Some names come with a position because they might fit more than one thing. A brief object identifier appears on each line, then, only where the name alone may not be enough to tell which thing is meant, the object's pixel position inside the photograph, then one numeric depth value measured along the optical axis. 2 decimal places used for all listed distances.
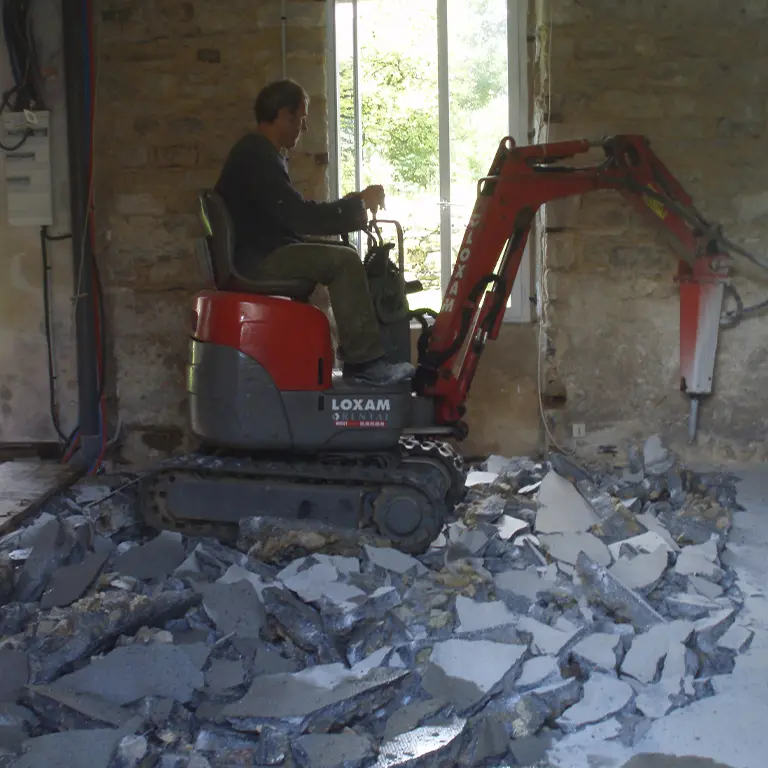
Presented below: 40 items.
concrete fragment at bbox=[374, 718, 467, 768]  2.29
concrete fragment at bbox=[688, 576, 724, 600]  3.34
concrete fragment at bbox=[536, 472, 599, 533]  3.97
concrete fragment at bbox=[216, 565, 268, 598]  3.34
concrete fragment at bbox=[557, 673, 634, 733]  2.52
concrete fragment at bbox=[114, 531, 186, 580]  3.51
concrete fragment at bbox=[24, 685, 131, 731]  2.49
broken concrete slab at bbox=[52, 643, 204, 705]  2.64
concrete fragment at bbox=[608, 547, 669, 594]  3.35
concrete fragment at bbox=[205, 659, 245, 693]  2.69
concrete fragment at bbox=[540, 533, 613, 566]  3.61
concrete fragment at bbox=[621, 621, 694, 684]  2.74
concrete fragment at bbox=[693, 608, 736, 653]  2.90
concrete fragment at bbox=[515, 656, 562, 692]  2.68
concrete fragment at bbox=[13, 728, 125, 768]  2.27
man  3.88
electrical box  5.29
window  5.30
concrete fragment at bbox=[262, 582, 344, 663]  2.93
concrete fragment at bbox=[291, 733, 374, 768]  2.28
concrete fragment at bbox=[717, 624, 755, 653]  2.88
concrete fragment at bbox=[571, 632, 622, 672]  2.78
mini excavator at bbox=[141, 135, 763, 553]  3.84
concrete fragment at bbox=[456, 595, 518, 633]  2.99
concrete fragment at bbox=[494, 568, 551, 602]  3.31
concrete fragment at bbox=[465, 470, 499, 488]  4.77
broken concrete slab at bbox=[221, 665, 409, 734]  2.48
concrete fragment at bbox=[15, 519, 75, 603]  3.37
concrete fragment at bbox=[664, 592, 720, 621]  3.16
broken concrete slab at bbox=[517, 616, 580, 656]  2.85
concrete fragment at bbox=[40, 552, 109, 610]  3.25
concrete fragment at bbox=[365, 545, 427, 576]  3.54
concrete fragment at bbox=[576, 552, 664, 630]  3.07
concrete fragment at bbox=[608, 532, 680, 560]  3.63
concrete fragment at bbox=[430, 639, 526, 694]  2.68
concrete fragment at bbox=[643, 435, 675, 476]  4.95
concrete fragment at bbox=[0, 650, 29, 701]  2.63
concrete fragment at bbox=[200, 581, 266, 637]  3.03
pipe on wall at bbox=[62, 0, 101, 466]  5.14
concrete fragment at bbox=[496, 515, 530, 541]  3.92
